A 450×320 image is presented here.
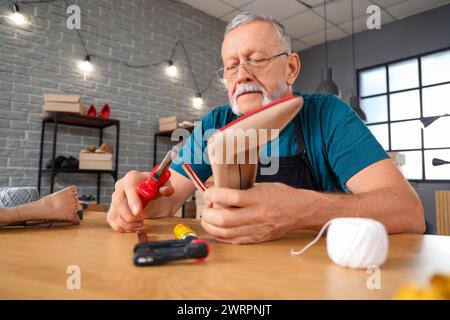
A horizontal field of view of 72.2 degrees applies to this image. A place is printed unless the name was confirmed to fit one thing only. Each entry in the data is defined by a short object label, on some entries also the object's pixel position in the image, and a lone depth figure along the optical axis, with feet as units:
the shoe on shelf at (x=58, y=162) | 9.98
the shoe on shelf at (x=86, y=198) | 10.51
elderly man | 2.06
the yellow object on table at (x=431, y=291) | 1.01
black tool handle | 1.51
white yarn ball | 1.48
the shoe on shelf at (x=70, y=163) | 10.00
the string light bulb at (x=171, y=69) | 13.99
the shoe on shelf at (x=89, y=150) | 10.43
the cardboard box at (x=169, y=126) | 12.52
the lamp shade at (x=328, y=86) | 12.29
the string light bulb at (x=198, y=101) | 14.85
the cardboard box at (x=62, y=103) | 9.61
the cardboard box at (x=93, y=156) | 10.27
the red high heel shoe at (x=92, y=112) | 10.46
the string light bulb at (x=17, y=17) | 9.85
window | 13.97
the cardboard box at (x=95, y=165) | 10.24
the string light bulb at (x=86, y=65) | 11.33
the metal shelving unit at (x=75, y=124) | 9.87
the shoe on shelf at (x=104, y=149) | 10.51
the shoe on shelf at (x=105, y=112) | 11.15
